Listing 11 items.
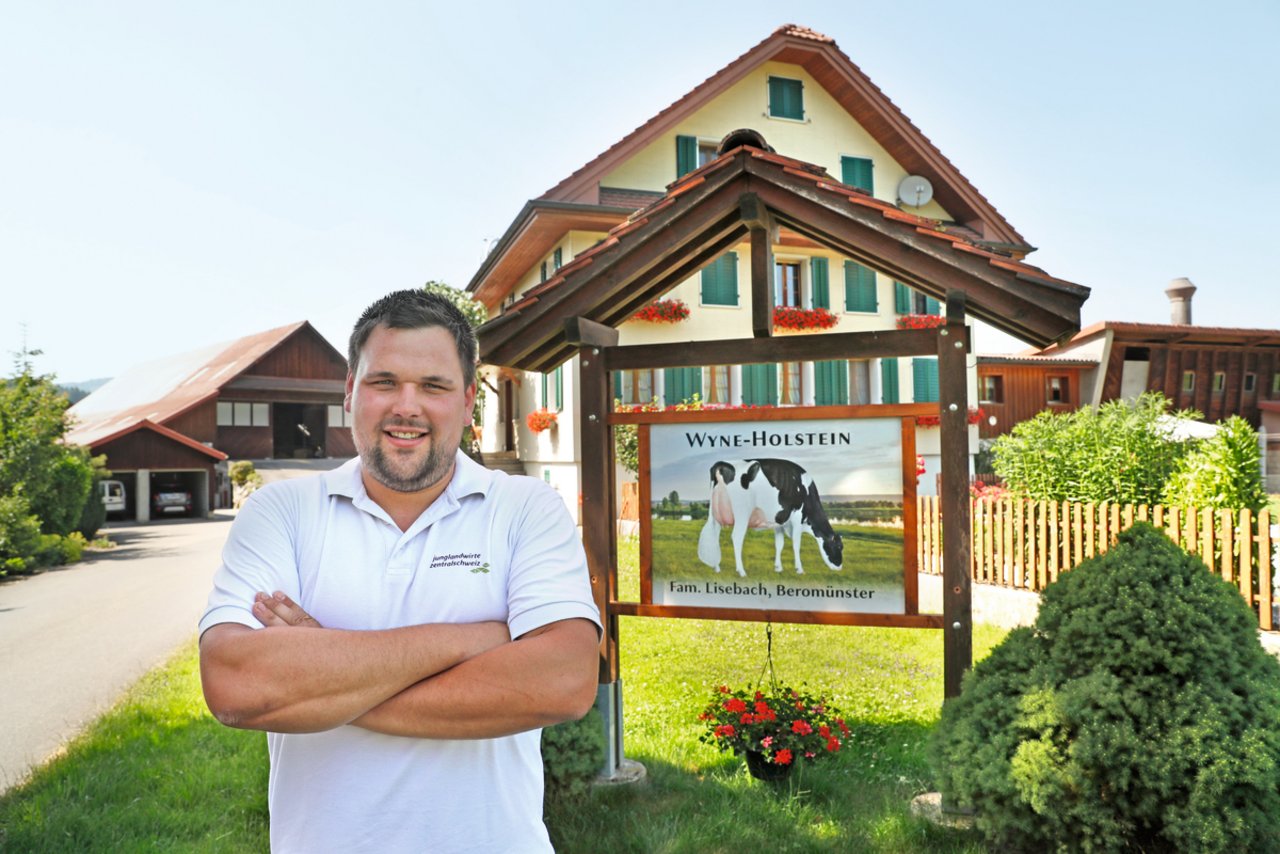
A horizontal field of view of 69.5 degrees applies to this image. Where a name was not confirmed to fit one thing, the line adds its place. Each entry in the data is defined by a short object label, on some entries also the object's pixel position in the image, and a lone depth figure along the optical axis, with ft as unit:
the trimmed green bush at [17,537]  59.67
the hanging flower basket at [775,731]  16.99
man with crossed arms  6.35
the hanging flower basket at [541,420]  69.41
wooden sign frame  15.26
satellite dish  74.43
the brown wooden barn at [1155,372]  112.78
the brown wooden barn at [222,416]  112.37
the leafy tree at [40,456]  68.03
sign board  16.12
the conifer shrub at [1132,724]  11.51
